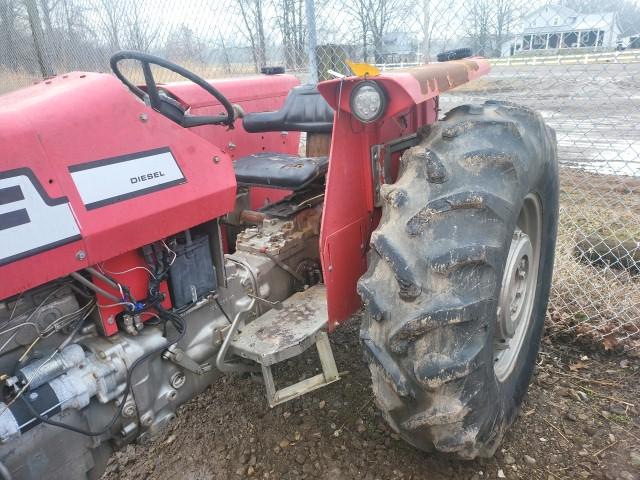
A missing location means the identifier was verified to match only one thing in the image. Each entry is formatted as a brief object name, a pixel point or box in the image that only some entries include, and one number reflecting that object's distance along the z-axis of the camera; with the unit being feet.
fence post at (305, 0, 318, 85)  10.53
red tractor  4.09
